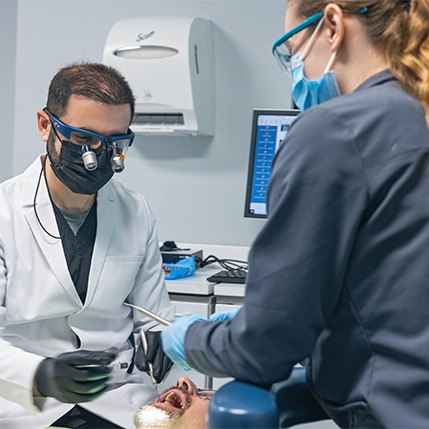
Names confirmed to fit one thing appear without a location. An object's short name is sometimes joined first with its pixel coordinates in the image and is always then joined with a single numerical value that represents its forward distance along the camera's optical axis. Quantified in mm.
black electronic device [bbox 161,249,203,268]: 2547
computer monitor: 2590
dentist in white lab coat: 1688
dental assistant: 879
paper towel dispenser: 2580
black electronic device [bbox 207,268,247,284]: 2314
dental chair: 867
